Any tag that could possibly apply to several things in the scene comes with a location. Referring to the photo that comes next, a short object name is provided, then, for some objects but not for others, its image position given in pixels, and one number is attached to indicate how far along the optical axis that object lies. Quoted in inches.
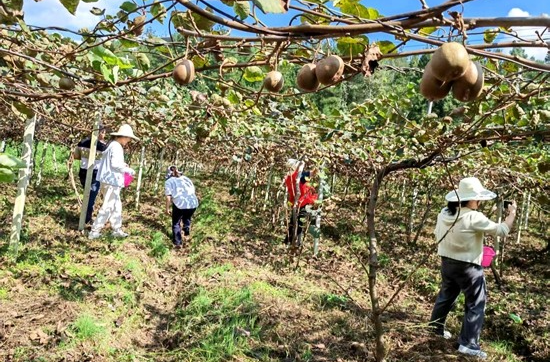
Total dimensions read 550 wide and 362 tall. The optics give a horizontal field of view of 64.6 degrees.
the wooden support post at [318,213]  226.7
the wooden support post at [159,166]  402.3
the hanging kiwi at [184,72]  56.2
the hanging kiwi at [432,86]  41.4
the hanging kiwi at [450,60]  37.4
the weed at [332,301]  188.7
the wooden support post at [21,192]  185.2
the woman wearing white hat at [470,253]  147.5
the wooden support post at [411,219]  356.2
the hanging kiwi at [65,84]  79.7
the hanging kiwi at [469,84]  40.0
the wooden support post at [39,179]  400.7
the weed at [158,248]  236.3
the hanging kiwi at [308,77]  50.8
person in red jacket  251.1
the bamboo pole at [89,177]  239.3
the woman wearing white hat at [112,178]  229.9
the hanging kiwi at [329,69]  47.5
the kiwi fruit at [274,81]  55.4
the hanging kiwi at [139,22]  68.9
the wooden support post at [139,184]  346.6
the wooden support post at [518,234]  365.0
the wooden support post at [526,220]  423.3
